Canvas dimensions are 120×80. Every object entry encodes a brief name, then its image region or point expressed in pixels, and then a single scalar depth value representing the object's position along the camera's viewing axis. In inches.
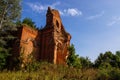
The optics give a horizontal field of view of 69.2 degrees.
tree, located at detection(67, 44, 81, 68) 601.4
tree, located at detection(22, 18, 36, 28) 799.7
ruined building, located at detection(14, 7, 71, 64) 526.5
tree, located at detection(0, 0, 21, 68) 485.3
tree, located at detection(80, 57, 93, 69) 908.7
